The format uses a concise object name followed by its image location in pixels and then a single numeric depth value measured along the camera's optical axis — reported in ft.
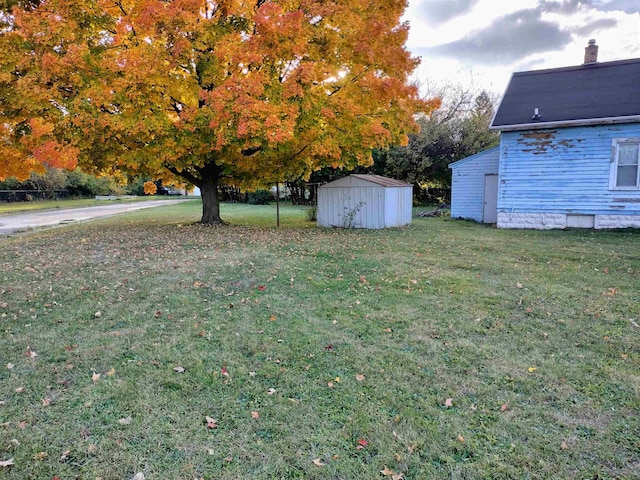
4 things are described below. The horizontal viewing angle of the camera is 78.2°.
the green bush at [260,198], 103.04
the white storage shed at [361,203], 42.63
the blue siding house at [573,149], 37.58
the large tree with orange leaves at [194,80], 31.04
